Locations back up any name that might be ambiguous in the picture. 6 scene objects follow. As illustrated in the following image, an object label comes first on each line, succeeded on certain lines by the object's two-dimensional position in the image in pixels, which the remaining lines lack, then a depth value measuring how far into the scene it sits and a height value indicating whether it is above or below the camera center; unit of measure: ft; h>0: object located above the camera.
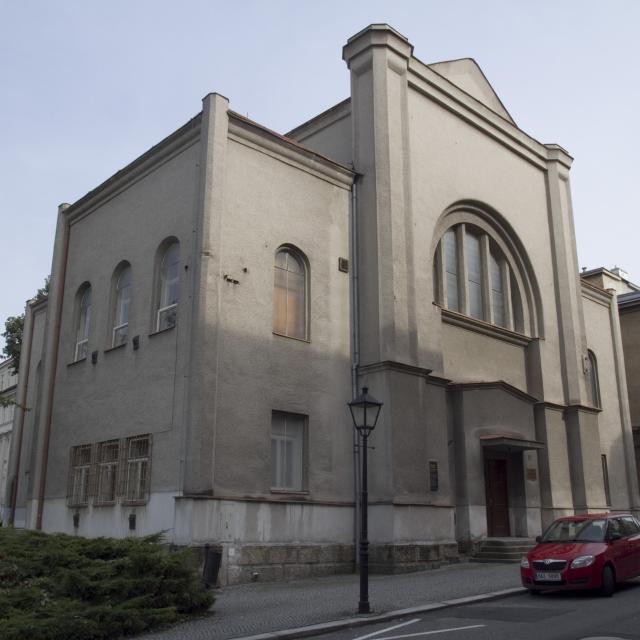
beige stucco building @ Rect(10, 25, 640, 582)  54.75 +15.57
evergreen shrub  31.35 -2.36
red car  41.86 -1.02
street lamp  38.88 +5.81
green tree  110.52 +27.72
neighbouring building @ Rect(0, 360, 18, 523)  177.78 +25.90
